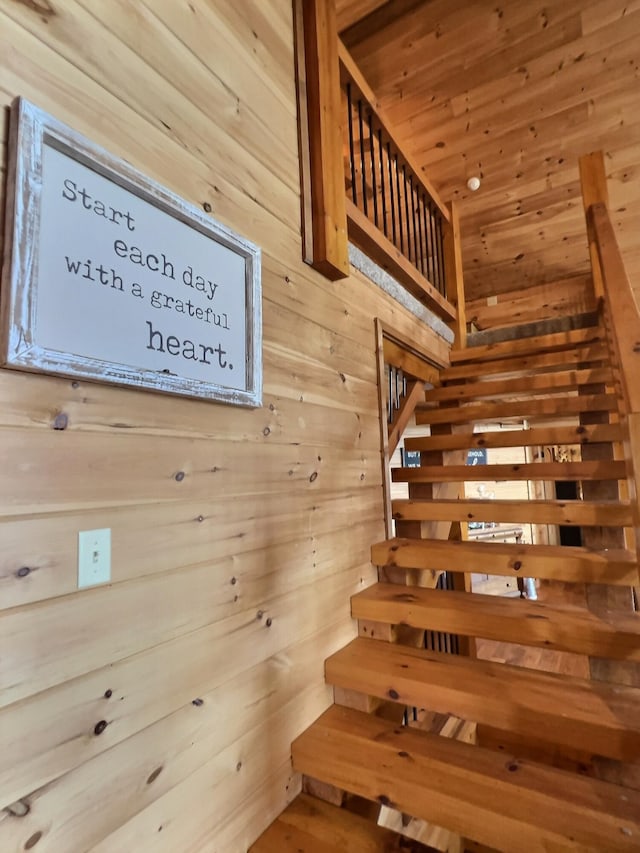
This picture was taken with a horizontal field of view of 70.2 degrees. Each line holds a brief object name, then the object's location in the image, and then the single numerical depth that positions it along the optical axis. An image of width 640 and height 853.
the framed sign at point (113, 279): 0.82
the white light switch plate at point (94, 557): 0.90
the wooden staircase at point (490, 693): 1.12
